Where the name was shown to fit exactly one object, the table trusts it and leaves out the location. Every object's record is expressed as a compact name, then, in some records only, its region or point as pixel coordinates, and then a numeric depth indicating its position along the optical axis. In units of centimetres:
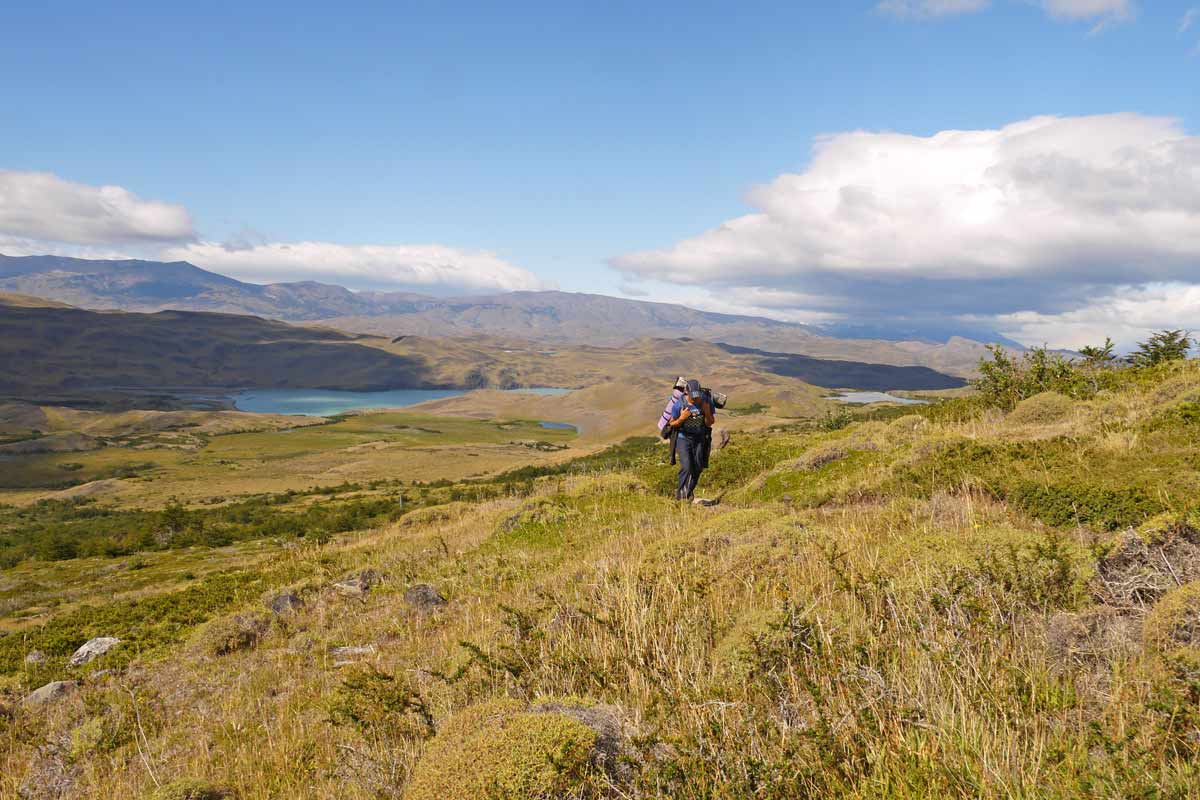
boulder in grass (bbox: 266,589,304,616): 1105
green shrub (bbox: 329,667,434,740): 477
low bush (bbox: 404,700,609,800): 327
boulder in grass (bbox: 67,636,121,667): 1092
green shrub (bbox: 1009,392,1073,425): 1686
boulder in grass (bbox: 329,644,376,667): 772
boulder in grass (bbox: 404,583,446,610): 962
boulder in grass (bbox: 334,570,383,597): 1197
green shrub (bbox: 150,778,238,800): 436
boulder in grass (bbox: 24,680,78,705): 862
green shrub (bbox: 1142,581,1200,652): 379
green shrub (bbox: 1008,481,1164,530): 741
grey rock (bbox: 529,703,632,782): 351
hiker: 1462
